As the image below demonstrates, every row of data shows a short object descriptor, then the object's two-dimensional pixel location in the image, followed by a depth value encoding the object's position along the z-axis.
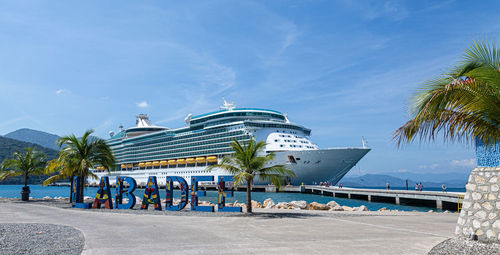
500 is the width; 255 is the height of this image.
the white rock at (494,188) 7.47
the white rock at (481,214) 7.56
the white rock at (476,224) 7.61
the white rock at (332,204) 22.68
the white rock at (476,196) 7.72
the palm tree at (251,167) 16.56
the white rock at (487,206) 7.49
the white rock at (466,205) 7.88
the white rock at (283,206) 21.94
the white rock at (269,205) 22.26
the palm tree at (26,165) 26.79
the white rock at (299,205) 21.80
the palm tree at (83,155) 21.97
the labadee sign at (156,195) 17.89
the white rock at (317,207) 21.88
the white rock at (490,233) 7.35
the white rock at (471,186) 7.84
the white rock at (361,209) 20.87
